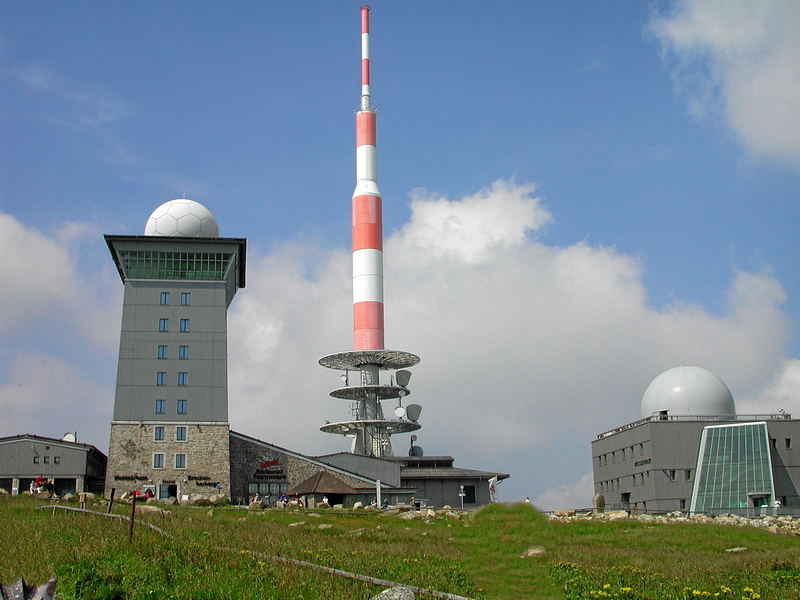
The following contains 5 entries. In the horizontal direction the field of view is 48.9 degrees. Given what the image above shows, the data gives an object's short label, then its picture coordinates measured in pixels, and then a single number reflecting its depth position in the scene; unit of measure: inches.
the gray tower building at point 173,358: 2581.2
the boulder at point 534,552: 1056.2
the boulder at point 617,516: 1753.2
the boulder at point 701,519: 1871.3
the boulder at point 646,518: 1747.8
